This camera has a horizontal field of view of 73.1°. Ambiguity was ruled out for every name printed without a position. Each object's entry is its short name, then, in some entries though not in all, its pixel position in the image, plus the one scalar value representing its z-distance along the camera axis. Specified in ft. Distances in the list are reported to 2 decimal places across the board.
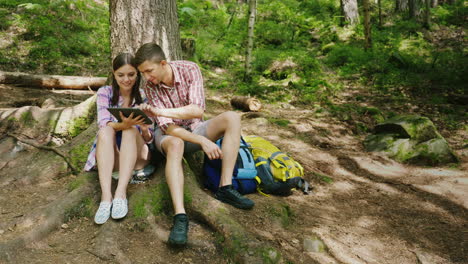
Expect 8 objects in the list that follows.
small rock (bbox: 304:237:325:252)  9.14
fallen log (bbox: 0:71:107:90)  21.50
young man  9.91
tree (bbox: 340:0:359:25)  44.27
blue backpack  11.37
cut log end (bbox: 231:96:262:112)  23.97
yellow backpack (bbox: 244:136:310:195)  11.97
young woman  9.61
